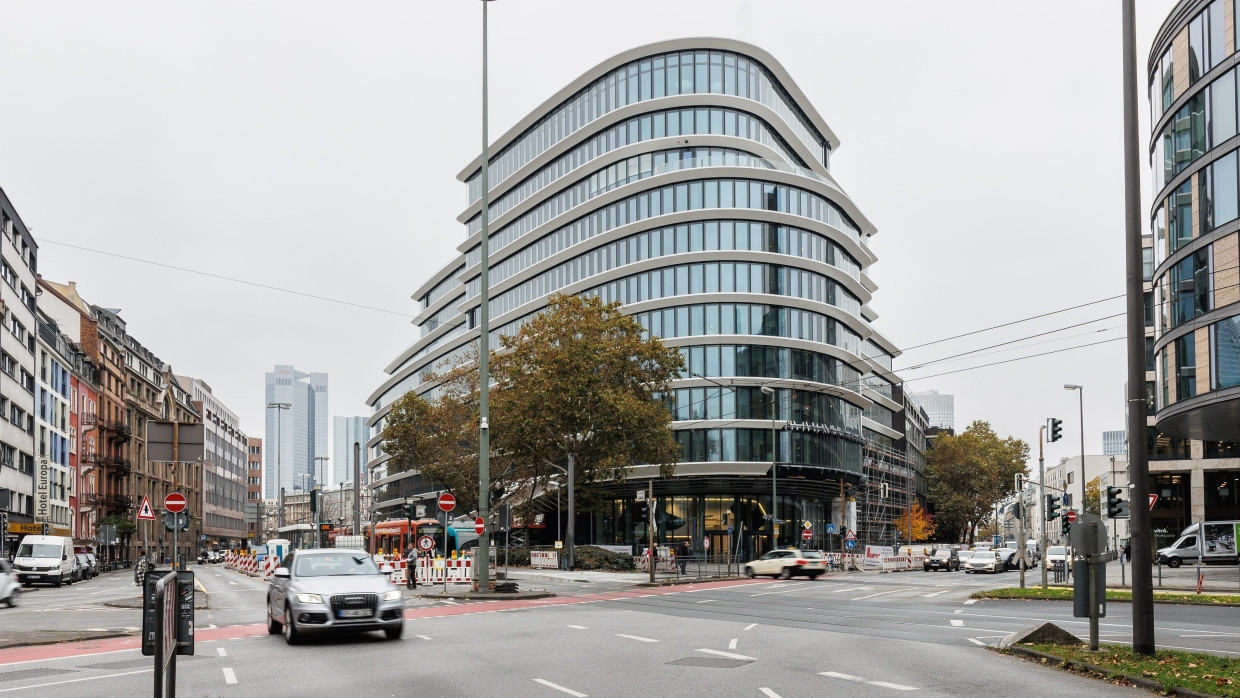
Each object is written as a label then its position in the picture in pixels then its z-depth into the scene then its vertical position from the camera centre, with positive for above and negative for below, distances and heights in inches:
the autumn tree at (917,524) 4707.2 -377.8
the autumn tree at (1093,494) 5460.6 -287.1
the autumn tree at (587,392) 2018.9 +82.4
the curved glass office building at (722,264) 2763.3 +447.0
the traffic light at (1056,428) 1740.9 +11.9
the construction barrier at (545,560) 2299.5 -255.1
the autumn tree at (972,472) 4648.1 -147.4
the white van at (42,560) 1924.2 -208.4
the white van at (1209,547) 2438.5 -244.6
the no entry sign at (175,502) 1086.7 -61.3
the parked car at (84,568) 2339.3 -274.4
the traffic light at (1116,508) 1323.8 -85.4
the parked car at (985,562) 2263.2 -255.8
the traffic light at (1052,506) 1594.5 -99.6
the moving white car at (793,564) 1859.0 -211.8
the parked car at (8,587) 1179.9 -155.7
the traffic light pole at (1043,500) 1350.1 -91.5
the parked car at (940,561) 2472.9 -274.3
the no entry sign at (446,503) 1316.4 -75.7
